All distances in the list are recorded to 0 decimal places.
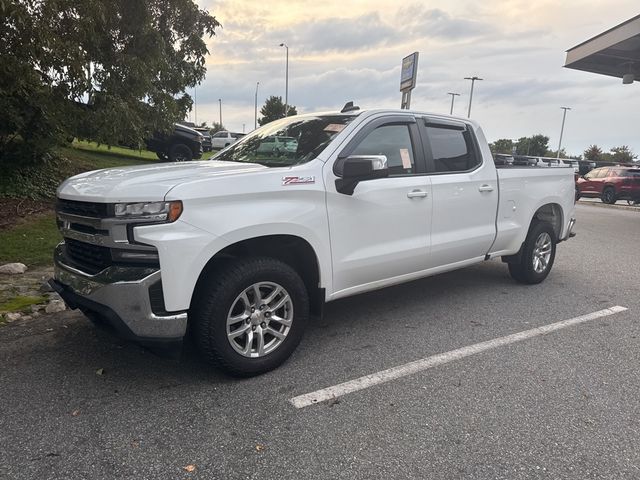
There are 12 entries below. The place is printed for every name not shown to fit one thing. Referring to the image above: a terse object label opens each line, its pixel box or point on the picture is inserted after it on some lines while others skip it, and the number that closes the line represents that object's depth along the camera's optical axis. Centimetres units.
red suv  2080
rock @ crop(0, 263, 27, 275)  584
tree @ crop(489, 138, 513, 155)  8019
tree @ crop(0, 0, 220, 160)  603
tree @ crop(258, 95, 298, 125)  5789
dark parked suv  1694
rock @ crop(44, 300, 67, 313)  474
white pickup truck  303
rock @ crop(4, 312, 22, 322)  451
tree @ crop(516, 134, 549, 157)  7712
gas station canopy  1431
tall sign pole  1356
